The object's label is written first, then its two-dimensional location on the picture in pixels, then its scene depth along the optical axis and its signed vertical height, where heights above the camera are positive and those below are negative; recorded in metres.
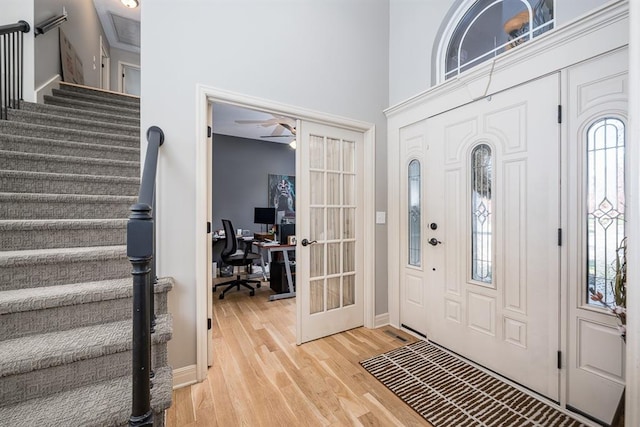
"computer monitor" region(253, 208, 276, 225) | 5.50 -0.06
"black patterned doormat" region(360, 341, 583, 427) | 1.58 -1.20
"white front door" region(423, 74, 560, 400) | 1.73 -0.15
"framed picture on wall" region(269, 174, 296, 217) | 6.41 +0.47
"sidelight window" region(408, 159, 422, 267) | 2.64 +0.01
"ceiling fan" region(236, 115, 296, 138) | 4.40 +1.53
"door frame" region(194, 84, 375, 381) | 1.92 +0.25
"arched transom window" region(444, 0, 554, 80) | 1.94 +1.48
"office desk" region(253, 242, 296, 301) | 3.85 -0.67
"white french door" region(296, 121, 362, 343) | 2.49 -0.18
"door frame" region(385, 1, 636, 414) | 1.47 +0.98
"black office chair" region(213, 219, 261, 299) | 4.11 -0.70
